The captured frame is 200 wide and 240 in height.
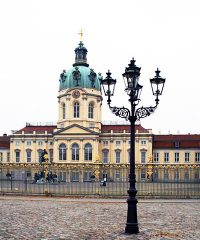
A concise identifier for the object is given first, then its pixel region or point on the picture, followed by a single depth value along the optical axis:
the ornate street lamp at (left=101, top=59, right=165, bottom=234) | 12.77
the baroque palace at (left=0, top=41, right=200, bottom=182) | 77.75
